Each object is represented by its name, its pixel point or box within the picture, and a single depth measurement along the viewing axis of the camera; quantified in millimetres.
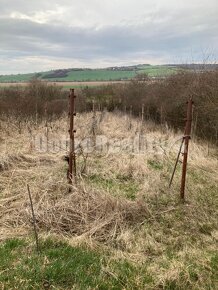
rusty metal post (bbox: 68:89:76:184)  4174
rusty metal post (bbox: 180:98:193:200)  4520
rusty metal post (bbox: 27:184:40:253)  2951
